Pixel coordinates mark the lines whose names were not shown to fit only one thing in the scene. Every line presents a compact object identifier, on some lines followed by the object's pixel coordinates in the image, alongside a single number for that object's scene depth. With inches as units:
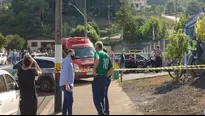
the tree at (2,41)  2259.1
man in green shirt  378.3
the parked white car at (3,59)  1801.2
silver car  698.2
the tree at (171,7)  6599.4
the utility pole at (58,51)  466.4
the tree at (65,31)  3287.9
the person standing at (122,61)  1102.3
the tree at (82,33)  2361.0
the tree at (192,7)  5695.4
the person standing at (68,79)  380.2
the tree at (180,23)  2768.2
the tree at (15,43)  2780.5
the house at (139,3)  6988.2
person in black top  342.6
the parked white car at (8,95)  374.9
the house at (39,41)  3169.3
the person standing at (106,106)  414.5
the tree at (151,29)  2719.0
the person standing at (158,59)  999.3
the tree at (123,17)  2480.3
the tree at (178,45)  657.0
